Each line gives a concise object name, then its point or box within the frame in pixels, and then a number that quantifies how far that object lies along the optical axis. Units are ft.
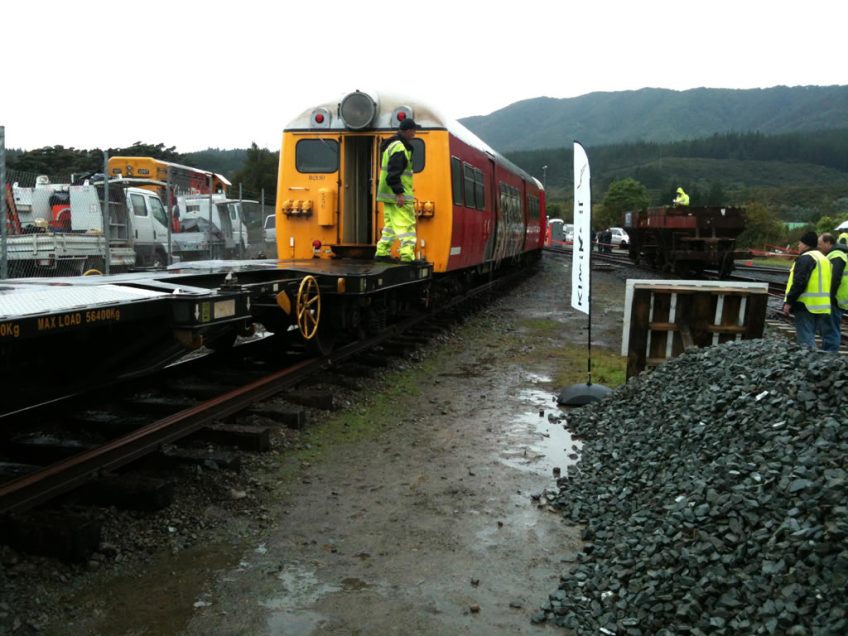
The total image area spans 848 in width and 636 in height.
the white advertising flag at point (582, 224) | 24.13
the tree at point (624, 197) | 324.39
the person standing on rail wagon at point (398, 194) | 28.19
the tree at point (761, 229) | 155.84
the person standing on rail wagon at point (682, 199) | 78.36
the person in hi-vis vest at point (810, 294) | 28.53
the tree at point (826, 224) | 158.20
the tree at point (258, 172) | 204.13
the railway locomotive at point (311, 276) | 14.10
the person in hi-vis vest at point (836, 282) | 29.50
